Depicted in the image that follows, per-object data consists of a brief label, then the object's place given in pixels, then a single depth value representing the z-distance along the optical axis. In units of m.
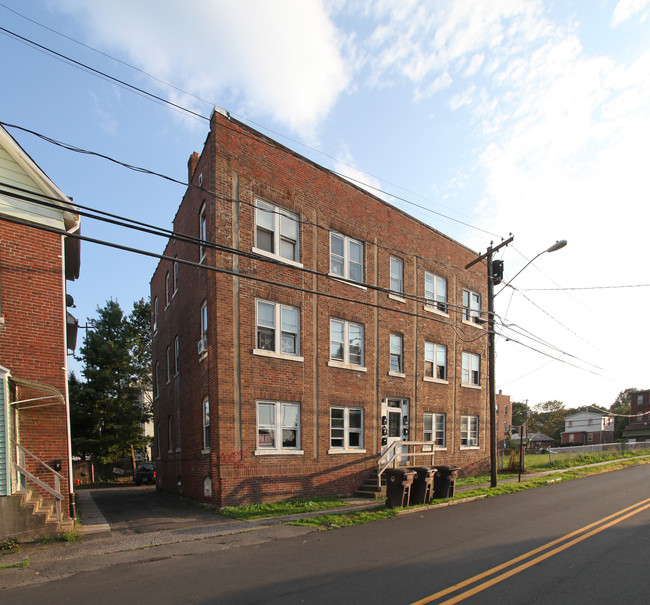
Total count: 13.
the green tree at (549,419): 98.19
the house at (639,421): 69.69
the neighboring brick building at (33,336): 10.96
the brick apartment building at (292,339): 14.33
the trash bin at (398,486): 13.05
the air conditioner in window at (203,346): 15.18
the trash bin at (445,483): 14.77
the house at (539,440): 82.86
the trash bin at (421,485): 13.73
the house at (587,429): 78.31
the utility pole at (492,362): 18.09
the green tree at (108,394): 34.03
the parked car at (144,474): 30.69
